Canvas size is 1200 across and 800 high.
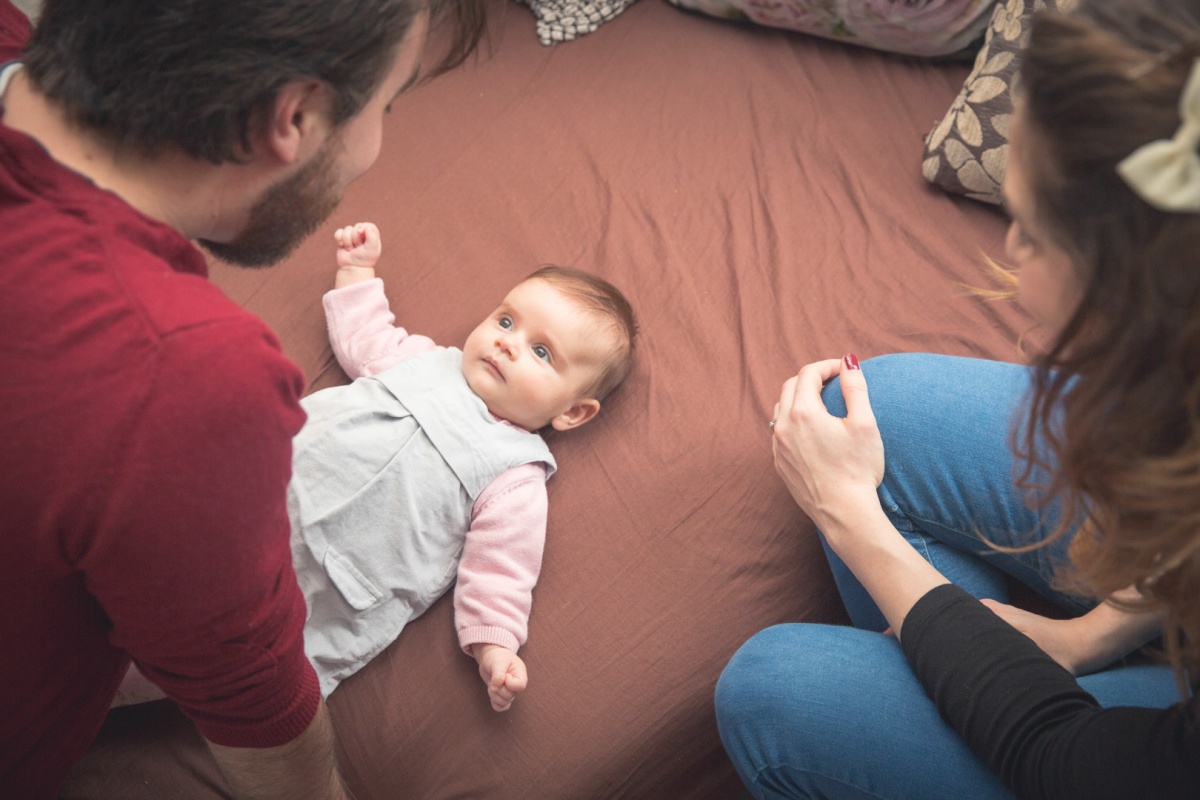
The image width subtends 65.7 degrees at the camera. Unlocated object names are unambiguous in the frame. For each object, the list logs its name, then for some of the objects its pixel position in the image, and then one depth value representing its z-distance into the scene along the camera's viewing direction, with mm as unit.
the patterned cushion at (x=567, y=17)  1761
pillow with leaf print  1507
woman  631
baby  1144
